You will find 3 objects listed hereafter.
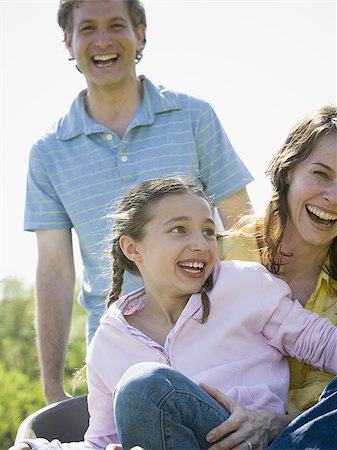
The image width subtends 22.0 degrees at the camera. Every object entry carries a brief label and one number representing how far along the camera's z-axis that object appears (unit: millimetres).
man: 3418
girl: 2221
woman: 2582
